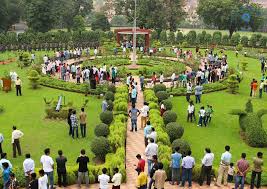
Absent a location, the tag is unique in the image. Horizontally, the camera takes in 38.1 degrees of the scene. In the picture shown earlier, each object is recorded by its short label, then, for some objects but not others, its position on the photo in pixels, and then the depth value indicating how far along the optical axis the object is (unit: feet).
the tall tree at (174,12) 182.70
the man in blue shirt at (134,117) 57.47
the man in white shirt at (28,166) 39.09
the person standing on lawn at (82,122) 56.65
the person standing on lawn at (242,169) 39.93
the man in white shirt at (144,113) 58.59
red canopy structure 136.44
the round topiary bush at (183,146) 47.16
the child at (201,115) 62.93
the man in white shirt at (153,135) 47.64
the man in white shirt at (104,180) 36.06
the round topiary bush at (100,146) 47.78
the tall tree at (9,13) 177.27
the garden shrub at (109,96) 71.47
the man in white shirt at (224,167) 41.52
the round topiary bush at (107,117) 59.57
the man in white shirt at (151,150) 42.60
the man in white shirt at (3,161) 38.82
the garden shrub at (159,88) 78.43
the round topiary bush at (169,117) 58.90
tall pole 108.40
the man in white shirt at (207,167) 40.79
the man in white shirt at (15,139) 49.70
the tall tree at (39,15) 173.58
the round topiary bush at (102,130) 53.47
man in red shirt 39.40
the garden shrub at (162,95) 72.69
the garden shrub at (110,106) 65.57
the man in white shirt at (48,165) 39.09
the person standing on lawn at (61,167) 39.96
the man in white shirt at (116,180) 36.29
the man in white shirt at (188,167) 40.50
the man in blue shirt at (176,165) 40.88
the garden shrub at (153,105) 66.05
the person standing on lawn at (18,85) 81.05
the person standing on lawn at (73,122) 55.83
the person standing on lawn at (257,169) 40.42
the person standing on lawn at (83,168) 40.01
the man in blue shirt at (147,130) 50.05
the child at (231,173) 42.22
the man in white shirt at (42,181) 34.99
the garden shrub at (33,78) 86.74
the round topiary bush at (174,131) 52.80
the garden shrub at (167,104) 66.33
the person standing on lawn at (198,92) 76.22
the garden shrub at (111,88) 77.10
